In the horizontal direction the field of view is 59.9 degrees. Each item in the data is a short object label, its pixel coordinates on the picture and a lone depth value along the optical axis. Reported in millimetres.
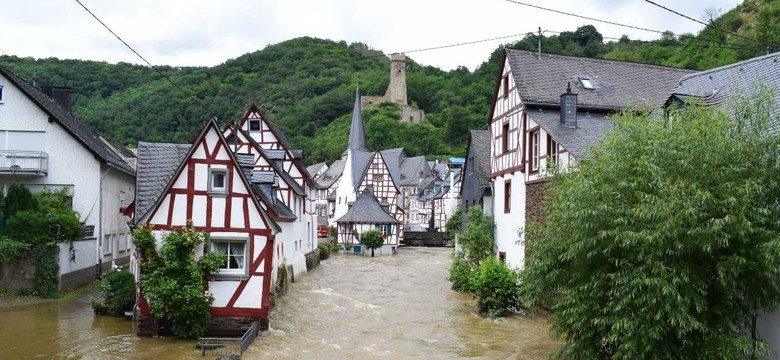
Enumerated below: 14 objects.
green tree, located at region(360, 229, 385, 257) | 51312
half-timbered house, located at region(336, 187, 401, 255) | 53312
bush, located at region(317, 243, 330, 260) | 46000
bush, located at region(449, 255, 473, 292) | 26719
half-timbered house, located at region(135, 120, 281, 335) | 17188
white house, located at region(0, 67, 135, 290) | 25984
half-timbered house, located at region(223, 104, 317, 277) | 27953
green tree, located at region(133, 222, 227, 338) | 16297
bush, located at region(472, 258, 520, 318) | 21375
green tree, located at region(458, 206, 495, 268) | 26844
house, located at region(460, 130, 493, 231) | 31606
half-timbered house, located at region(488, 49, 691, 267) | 21828
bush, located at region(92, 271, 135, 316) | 20109
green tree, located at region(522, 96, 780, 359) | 10305
